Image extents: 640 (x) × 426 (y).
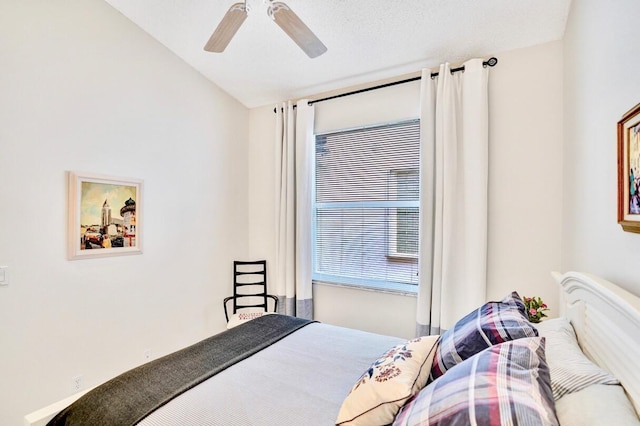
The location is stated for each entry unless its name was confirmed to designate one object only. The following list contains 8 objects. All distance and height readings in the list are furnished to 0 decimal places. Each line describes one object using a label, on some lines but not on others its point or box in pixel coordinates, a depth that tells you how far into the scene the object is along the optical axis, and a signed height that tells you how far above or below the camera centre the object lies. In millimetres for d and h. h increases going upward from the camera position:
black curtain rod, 2402 +1172
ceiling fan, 1638 +1050
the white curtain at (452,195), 2357 +150
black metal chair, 3398 -827
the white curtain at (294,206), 3211 +76
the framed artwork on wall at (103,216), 2209 -29
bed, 789 -573
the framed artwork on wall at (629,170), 998 +154
